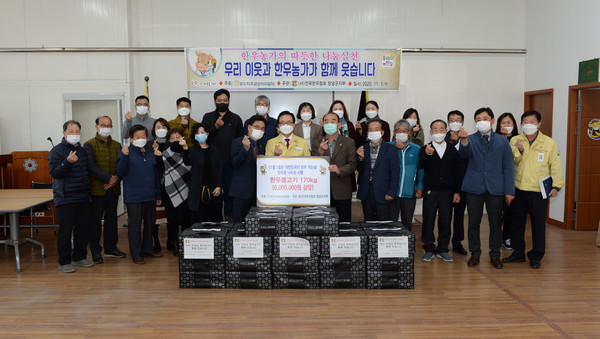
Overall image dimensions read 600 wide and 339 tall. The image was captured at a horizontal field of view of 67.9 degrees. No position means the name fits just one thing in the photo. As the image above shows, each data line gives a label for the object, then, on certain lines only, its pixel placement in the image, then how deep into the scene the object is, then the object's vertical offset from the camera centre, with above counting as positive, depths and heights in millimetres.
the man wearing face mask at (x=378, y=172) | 4438 -291
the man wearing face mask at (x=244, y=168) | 4367 -241
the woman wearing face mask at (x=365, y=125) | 5312 +222
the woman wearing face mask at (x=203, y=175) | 4520 -315
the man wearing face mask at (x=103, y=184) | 4492 -407
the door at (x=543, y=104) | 6594 +588
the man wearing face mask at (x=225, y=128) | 5125 +183
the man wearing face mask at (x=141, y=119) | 5238 +316
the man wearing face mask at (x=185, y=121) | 5117 +273
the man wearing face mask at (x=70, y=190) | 4184 -427
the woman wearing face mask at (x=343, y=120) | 5250 +286
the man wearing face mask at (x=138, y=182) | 4477 -379
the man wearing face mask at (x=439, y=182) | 4406 -395
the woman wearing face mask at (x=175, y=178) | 4617 -353
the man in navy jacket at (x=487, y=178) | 4254 -349
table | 4375 -594
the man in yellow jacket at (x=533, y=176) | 4340 -337
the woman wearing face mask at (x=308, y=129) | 5047 +167
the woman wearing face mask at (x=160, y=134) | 4668 +117
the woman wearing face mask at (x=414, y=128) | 5461 +184
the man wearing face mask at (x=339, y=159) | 4469 -158
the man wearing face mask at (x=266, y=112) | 5219 +378
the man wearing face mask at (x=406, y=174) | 4453 -316
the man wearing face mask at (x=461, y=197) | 4673 -597
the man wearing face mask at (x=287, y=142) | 4422 +16
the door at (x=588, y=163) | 5969 -294
